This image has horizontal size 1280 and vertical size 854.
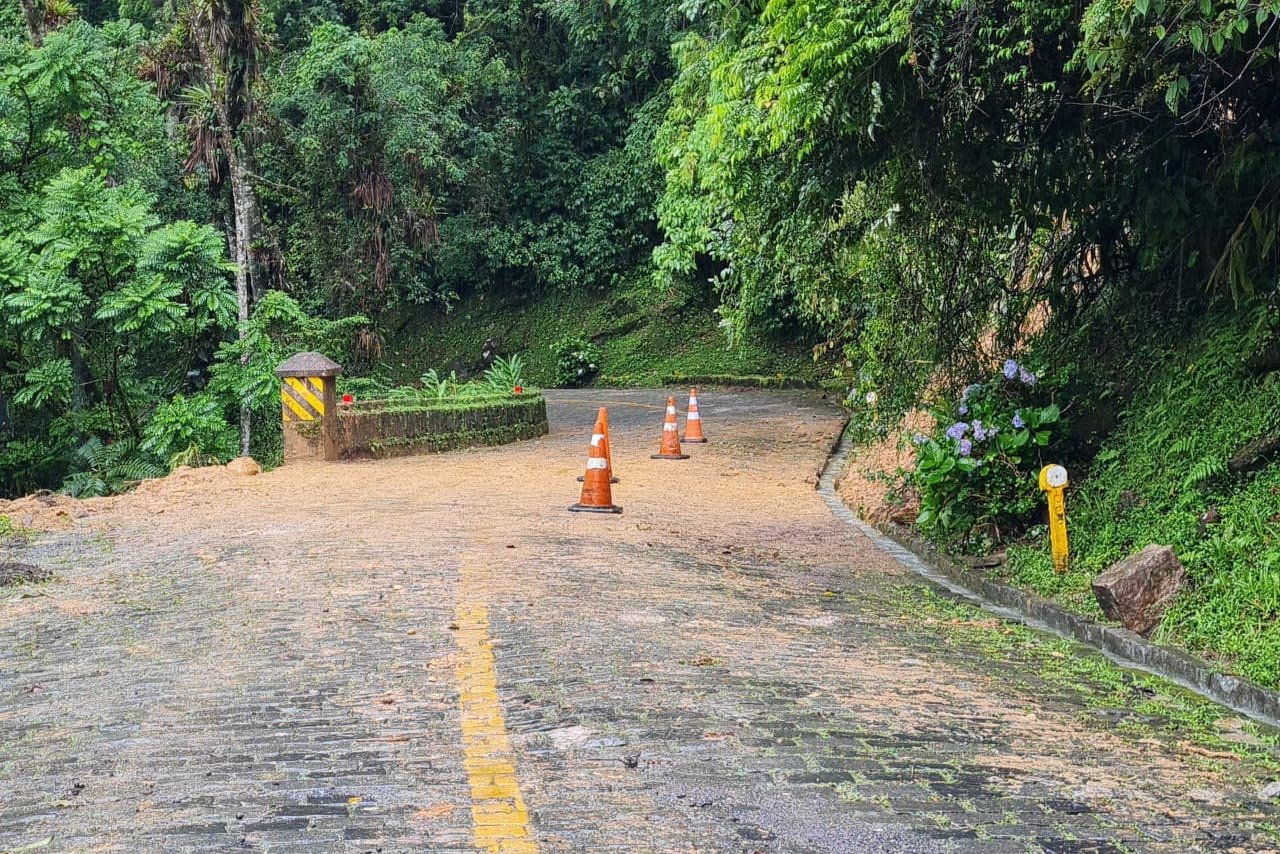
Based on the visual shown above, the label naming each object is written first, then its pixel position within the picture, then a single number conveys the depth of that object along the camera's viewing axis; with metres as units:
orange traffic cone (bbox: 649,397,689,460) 17.84
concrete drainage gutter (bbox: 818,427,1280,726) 6.39
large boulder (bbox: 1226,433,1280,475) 8.30
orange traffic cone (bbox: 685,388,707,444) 19.95
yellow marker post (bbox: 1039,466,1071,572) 9.02
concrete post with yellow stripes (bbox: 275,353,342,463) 16.69
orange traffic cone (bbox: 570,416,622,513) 12.26
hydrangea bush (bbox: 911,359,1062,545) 10.10
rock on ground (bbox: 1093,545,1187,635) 7.63
